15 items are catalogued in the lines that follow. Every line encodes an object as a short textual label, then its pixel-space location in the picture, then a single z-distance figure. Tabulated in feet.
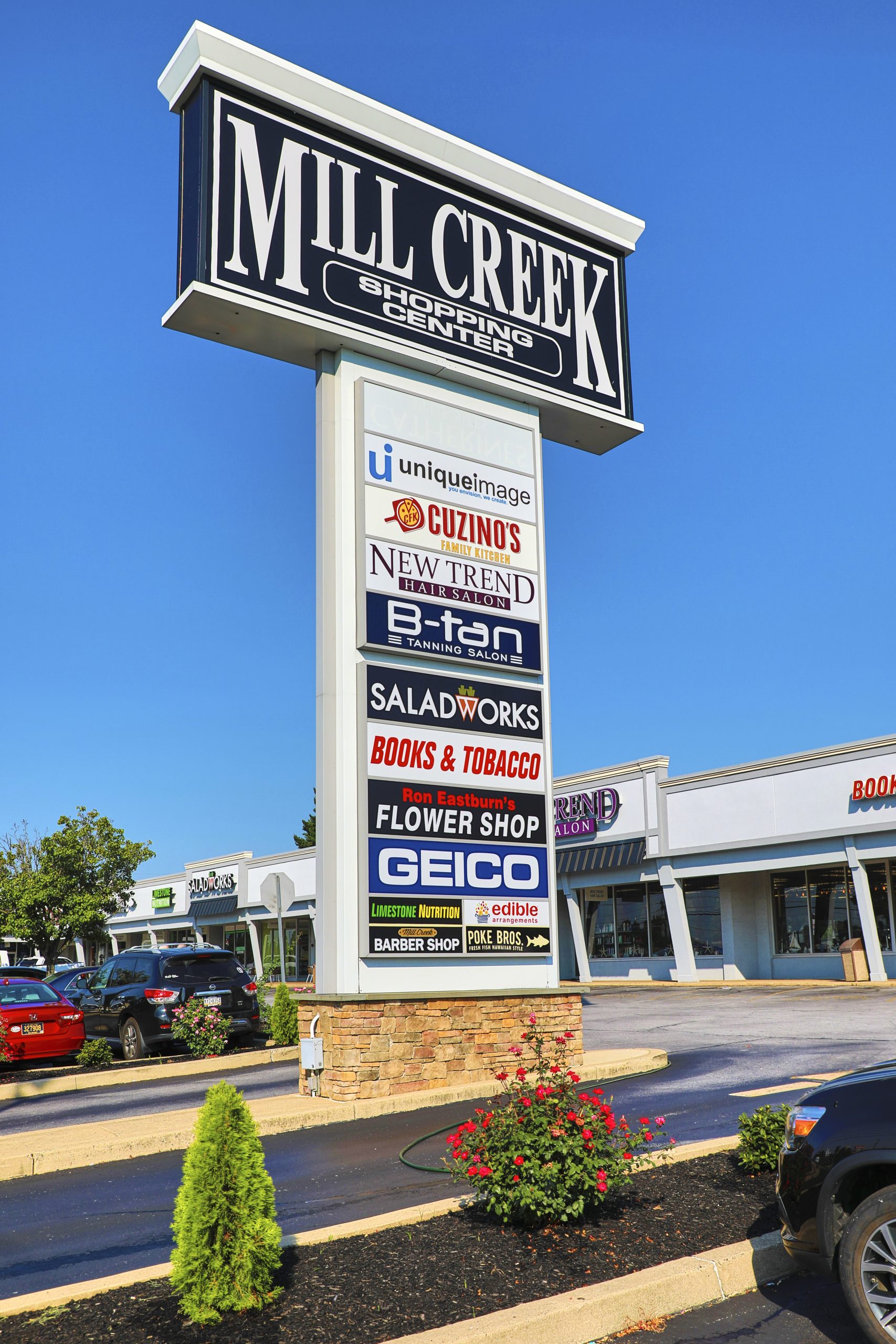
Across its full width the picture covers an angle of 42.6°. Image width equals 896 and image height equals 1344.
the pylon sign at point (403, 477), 42.47
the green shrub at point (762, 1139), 24.89
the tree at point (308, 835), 271.08
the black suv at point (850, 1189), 16.40
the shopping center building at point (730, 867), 97.76
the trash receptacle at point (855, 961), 96.32
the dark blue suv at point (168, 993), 57.62
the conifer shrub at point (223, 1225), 16.81
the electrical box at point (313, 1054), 39.96
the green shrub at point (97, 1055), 56.70
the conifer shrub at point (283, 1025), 58.03
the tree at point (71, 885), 163.63
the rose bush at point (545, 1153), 21.02
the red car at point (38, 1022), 60.03
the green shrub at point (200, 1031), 56.24
